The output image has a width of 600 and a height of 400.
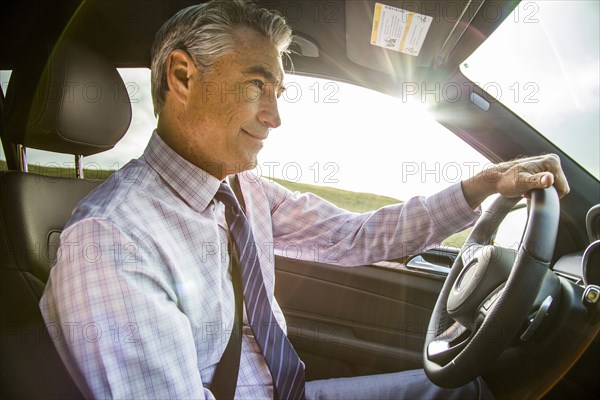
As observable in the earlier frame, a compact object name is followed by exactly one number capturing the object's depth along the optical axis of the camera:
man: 0.73
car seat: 0.80
